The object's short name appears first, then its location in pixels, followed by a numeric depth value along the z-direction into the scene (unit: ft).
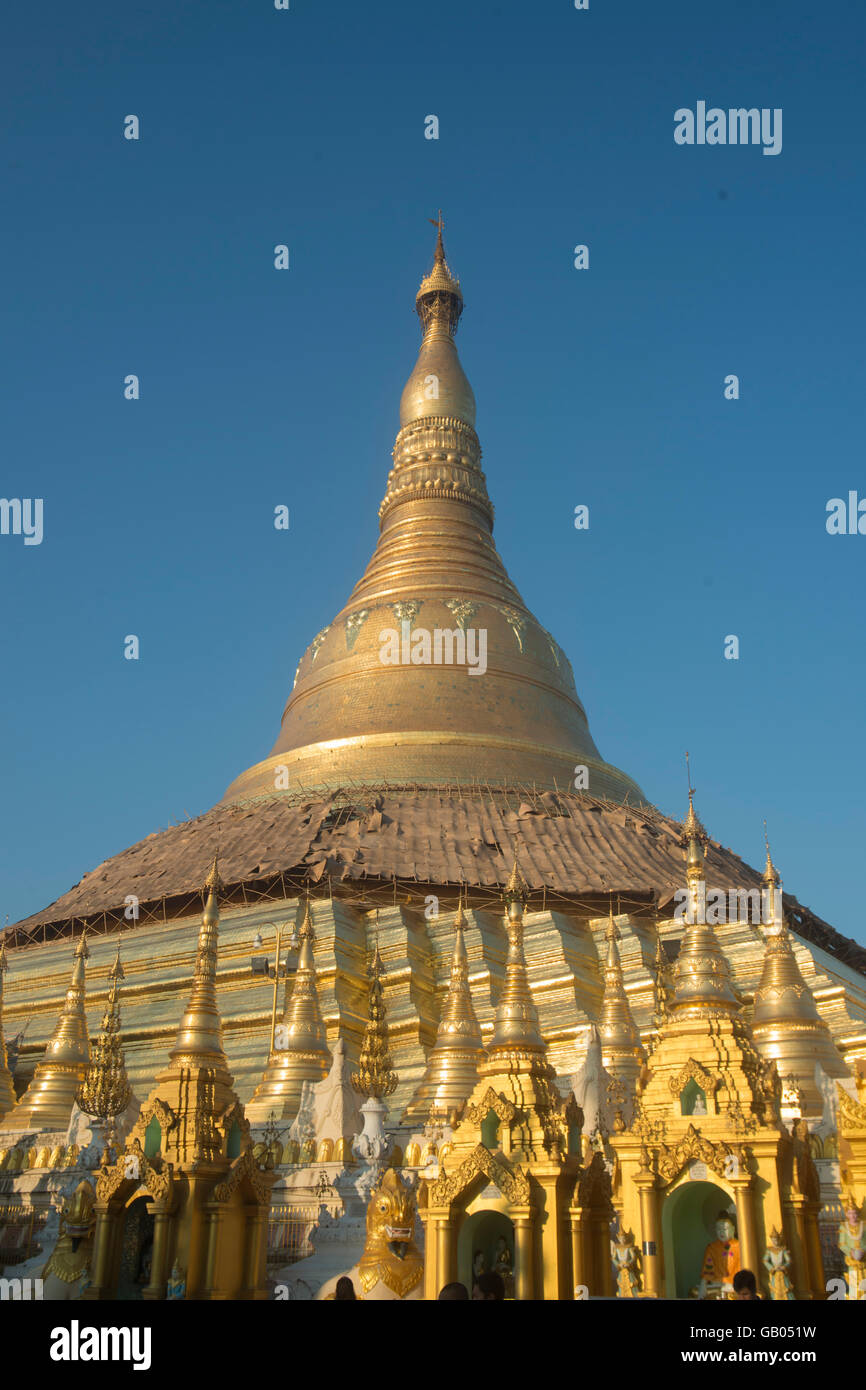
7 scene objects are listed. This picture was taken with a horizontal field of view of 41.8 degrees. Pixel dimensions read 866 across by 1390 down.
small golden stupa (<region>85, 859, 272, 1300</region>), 43.16
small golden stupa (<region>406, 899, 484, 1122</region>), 58.44
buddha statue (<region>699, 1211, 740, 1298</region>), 37.29
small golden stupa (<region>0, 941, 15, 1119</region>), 69.62
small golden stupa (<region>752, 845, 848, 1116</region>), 55.77
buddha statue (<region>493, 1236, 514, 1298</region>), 38.12
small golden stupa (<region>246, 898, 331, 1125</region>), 62.64
